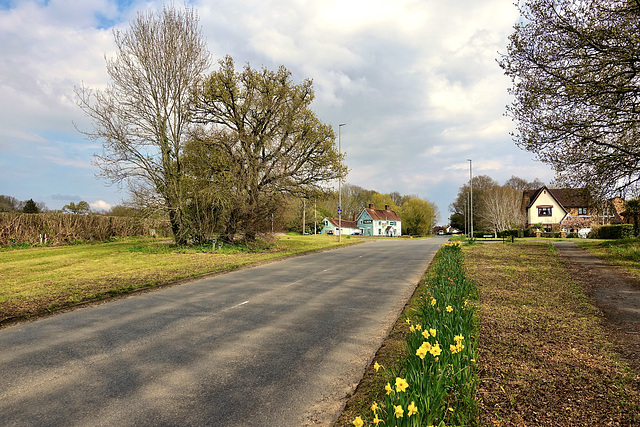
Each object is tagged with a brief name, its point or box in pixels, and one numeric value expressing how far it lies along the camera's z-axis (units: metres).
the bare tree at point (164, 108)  20.30
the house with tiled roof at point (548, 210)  58.03
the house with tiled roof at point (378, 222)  84.62
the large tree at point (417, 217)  80.75
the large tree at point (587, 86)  11.06
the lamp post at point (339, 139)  31.61
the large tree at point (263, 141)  21.31
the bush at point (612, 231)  27.04
